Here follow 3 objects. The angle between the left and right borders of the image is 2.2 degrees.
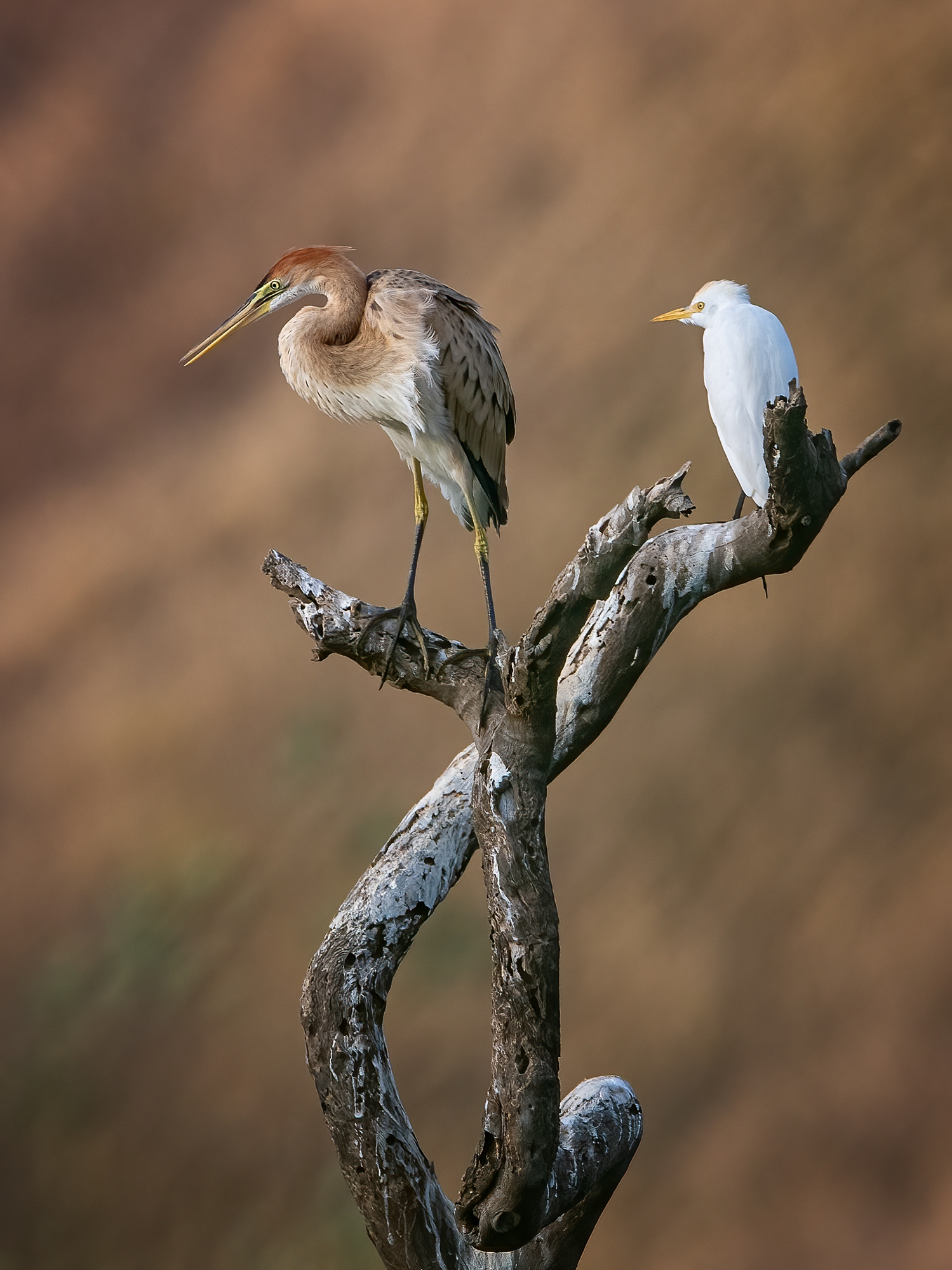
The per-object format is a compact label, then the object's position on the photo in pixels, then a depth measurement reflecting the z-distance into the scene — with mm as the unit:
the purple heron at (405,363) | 30439
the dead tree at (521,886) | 30083
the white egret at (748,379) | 30560
